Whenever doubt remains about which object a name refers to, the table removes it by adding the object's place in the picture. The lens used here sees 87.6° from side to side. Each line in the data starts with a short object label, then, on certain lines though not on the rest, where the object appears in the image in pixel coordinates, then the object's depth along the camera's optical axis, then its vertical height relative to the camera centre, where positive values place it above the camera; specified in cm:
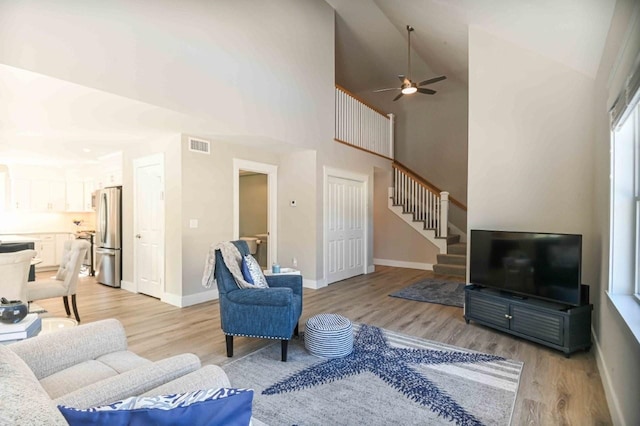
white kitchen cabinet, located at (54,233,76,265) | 743 -81
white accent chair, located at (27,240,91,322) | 380 -88
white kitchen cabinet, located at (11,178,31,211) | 699 +28
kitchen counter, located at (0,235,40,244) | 564 -56
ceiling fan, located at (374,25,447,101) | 561 +208
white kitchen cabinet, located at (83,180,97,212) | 773 +32
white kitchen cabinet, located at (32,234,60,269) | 724 -92
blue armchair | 285 -90
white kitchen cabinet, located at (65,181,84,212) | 768 +26
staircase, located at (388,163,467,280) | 688 -12
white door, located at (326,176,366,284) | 611 -40
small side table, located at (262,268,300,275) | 361 -71
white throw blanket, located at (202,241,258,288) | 303 -53
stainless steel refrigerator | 560 -48
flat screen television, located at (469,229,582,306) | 298 -55
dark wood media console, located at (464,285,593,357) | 295 -106
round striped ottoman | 293 -116
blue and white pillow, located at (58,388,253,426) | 80 -51
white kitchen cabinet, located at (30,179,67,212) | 726 +27
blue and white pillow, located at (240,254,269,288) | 314 -63
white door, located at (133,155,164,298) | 488 -27
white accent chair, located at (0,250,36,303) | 304 -62
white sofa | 68 -65
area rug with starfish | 211 -132
